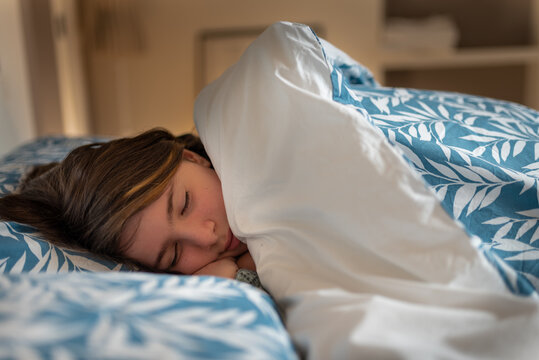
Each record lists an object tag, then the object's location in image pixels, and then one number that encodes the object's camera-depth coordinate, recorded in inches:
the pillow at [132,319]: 12.9
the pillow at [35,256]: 24.9
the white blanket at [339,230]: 16.5
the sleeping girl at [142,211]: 26.1
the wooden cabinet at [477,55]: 90.6
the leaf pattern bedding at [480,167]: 21.5
